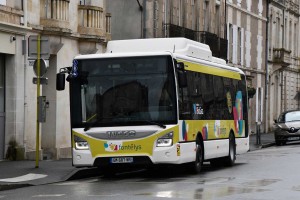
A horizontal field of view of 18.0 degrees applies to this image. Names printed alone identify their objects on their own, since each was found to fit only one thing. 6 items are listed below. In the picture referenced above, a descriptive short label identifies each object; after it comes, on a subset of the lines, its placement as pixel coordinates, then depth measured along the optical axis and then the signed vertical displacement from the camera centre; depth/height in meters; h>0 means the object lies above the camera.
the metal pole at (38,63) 22.20 +1.03
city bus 20.17 -0.04
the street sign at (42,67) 22.34 +0.95
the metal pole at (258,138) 42.83 -1.41
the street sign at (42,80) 22.27 +0.64
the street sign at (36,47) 22.34 +1.42
